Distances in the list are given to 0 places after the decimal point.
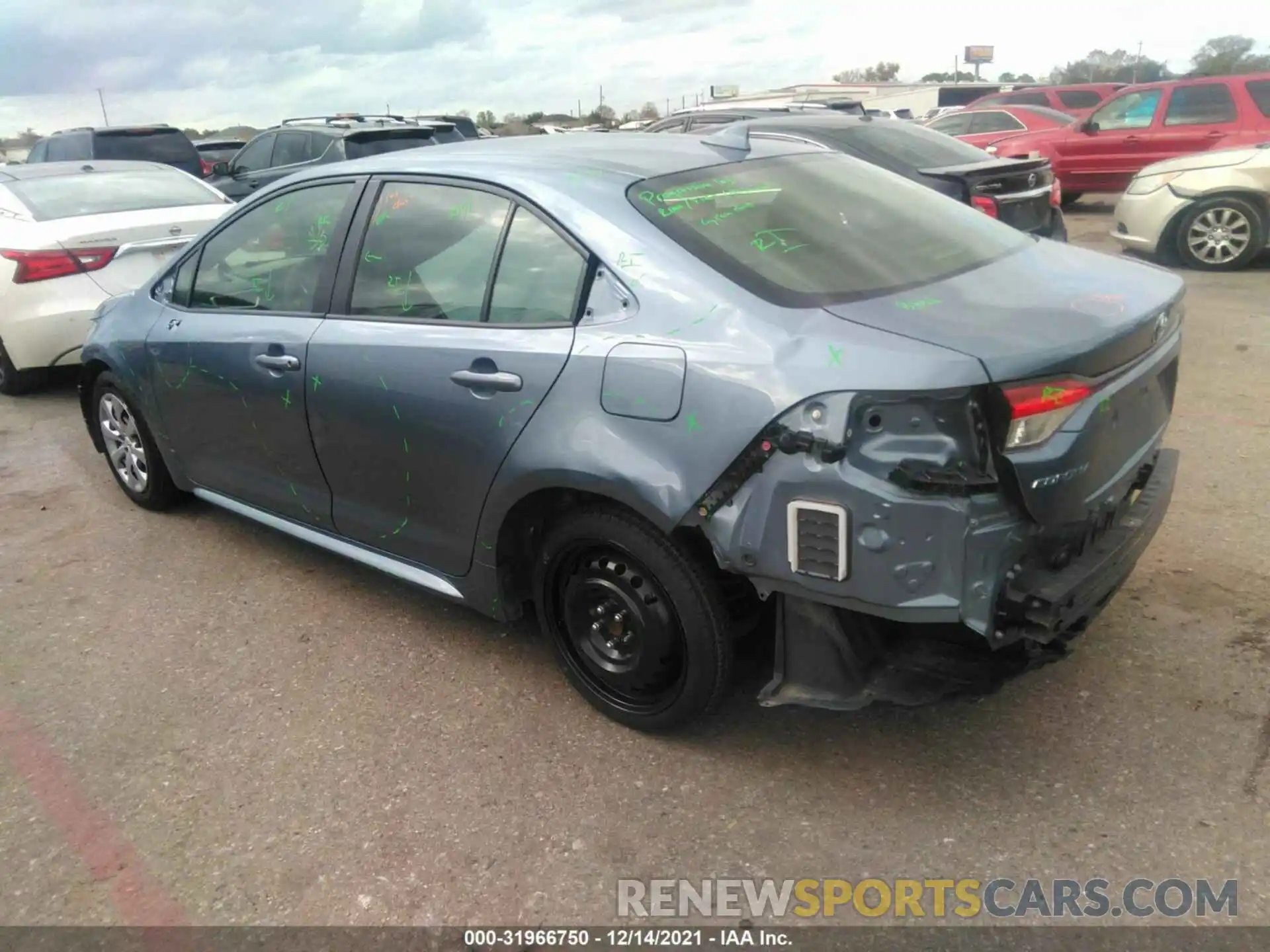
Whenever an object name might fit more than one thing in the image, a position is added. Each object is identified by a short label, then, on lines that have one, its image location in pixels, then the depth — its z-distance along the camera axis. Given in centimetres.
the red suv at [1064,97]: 1683
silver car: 900
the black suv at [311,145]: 1098
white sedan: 644
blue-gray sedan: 231
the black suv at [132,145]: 1283
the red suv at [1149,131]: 1152
